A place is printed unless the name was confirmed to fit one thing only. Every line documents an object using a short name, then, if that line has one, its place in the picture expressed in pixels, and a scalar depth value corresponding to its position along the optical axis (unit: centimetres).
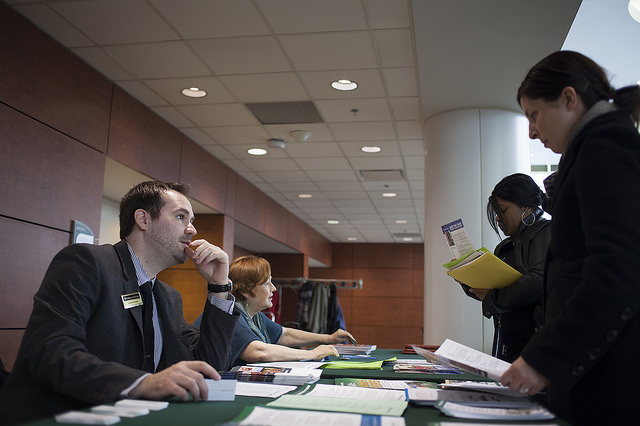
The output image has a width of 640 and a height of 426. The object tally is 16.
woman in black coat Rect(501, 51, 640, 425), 116
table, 112
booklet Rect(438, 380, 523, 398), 145
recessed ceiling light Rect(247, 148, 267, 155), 679
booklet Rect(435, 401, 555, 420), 115
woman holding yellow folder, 224
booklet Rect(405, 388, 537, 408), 128
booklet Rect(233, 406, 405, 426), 108
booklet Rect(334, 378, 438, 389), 170
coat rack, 1052
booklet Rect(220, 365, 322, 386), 175
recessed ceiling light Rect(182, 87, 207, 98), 501
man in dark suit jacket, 142
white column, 482
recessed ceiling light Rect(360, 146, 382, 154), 666
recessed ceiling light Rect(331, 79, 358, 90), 481
